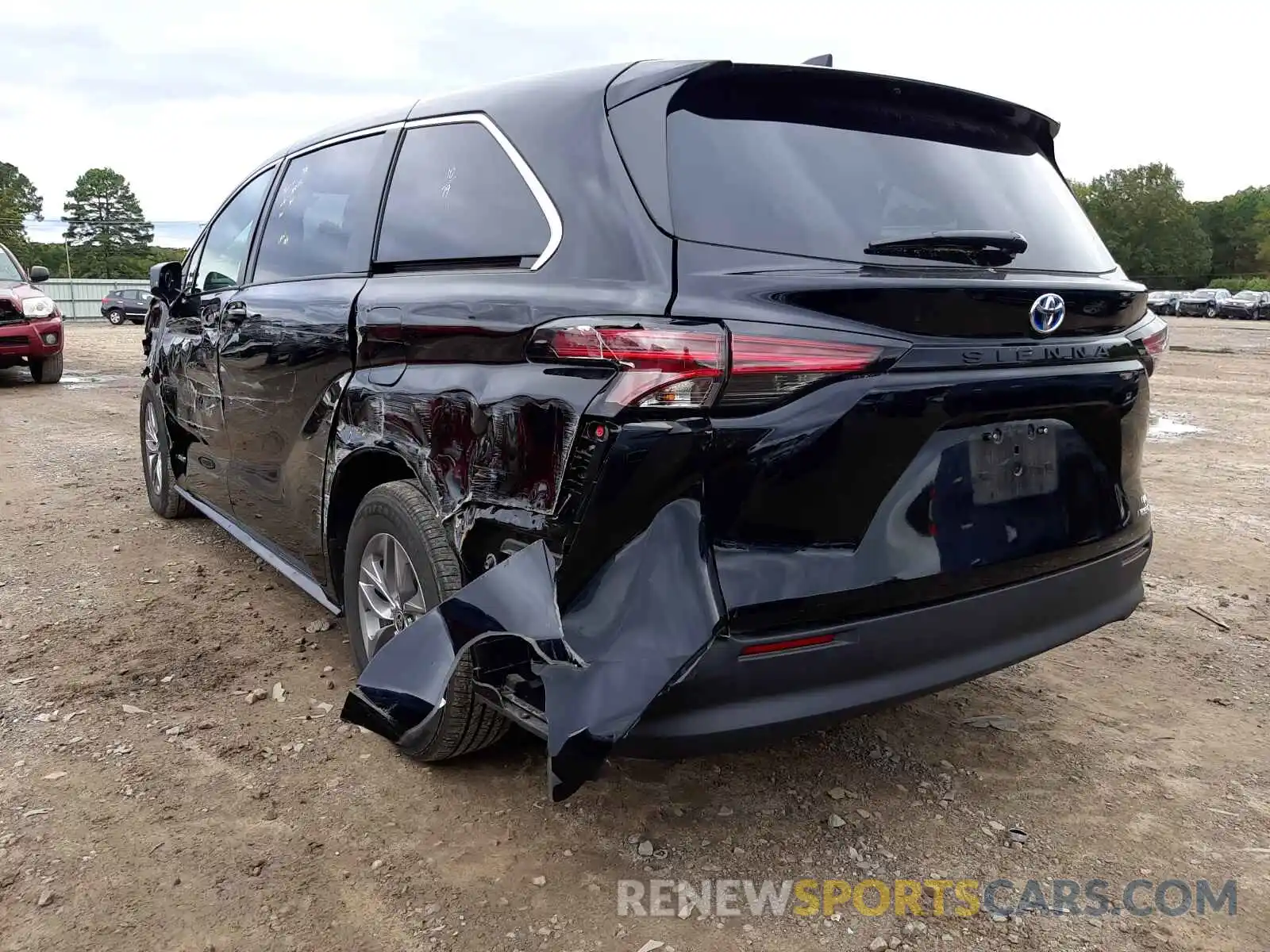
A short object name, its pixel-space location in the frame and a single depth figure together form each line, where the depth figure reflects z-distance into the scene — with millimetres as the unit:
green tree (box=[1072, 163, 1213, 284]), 82125
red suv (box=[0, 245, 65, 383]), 11086
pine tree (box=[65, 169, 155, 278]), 86875
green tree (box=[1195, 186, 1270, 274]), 91688
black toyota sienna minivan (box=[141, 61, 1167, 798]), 1914
